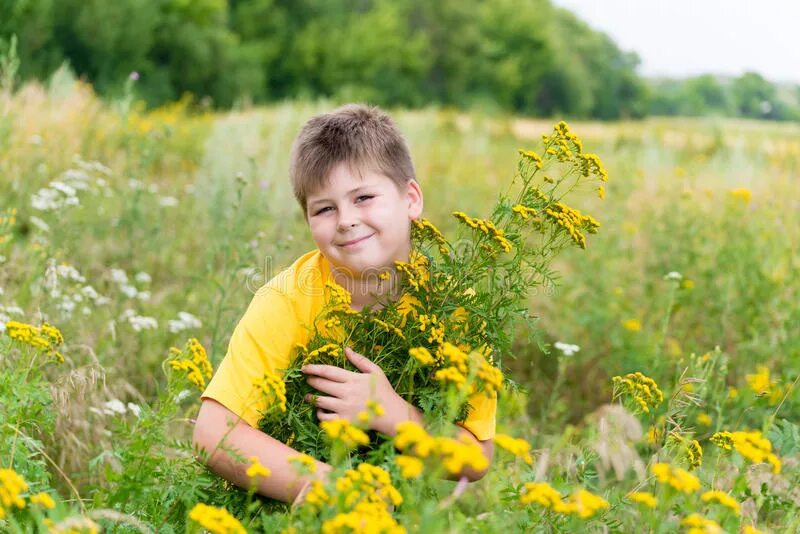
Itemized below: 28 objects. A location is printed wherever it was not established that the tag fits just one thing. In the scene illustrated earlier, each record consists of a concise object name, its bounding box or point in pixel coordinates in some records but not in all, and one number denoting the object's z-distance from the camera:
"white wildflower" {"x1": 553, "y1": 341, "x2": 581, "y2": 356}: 3.29
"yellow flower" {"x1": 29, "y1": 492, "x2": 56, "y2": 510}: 2.35
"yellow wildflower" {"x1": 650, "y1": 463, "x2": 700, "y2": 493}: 2.36
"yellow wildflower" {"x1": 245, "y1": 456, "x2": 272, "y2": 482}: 2.40
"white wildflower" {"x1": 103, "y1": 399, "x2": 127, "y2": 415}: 2.99
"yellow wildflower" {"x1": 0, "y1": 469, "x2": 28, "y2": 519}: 2.35
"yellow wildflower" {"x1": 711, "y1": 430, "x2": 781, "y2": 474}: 2.42
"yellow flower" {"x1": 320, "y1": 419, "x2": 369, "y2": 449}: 2.34
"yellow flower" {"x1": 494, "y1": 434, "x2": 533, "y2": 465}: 2.36
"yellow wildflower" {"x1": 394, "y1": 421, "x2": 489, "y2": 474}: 2.30
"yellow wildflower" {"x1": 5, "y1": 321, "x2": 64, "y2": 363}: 2.57
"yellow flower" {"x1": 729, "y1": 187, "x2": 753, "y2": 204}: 4.31
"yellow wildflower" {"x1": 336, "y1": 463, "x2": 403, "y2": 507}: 2.36
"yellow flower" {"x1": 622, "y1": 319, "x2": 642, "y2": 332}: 3.69
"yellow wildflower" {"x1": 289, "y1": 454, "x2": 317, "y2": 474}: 2.38
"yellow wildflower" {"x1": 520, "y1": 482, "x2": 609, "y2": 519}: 2.35
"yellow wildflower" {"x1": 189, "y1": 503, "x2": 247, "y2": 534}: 2.32
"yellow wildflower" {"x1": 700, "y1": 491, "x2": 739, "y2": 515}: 2.39
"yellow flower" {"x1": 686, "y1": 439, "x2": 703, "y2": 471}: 2.64
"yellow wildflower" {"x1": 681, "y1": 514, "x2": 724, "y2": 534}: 2.35
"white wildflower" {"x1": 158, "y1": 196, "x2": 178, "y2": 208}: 4.62
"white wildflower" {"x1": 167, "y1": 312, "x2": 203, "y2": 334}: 3.36
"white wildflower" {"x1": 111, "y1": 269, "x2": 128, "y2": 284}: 3.58
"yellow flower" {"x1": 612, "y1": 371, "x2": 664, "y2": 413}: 2.66
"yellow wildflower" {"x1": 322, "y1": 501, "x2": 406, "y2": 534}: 2.30
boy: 2.61
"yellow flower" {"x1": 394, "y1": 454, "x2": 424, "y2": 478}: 2.29
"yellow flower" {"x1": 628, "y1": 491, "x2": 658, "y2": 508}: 2.36
